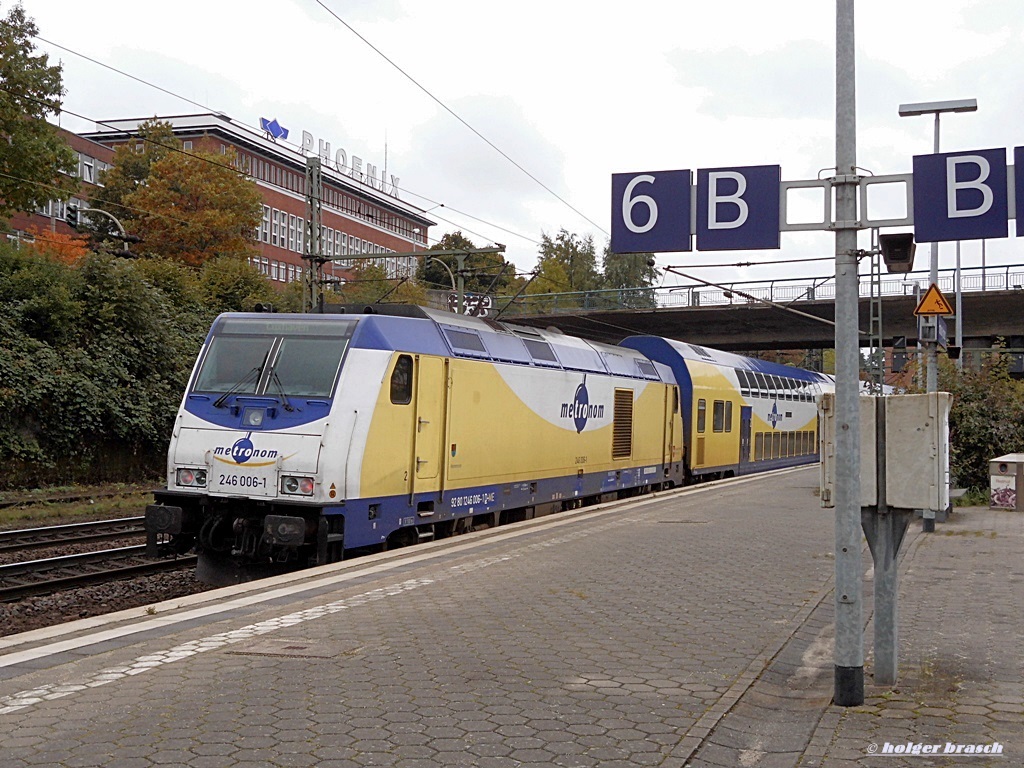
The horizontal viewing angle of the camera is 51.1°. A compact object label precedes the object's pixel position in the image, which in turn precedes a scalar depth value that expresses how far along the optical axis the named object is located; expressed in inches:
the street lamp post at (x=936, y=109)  716.2
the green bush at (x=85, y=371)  893.2
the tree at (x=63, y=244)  1354.6
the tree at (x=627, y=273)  2878.9
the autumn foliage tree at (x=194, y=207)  1743.4
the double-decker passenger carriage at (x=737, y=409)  925.8
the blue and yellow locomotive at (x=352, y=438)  420.5
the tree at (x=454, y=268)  2770.7
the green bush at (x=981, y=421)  774.5
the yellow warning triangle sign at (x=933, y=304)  530.6
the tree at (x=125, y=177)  1936.5
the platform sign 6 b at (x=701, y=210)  256.8
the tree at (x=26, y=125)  1129.4
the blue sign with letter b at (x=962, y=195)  241.9
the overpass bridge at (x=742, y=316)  1392.7
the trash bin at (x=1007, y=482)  698.8
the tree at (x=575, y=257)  3065.9
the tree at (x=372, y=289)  1752.2
